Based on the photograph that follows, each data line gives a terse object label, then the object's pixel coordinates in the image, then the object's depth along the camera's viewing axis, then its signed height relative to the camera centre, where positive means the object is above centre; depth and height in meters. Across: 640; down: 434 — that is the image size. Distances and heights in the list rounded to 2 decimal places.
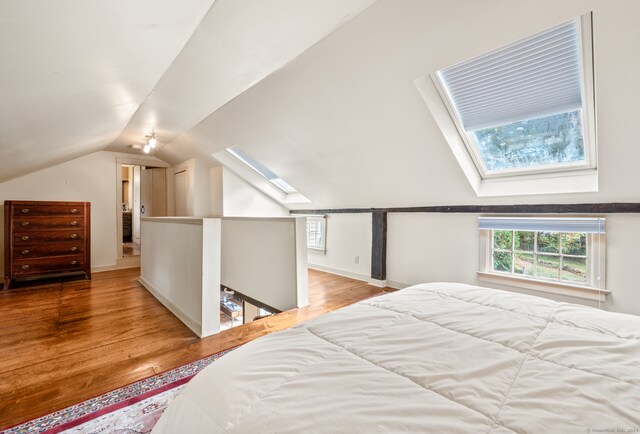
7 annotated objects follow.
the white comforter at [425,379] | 0.57 -0.39
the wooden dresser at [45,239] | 3.88 -0.29
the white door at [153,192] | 6.43 +0.58
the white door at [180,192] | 5.97 +0.55
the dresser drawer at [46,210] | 3.90 +0.11
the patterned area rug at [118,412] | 1.41 -1.02
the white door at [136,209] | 6.88 +0.22
